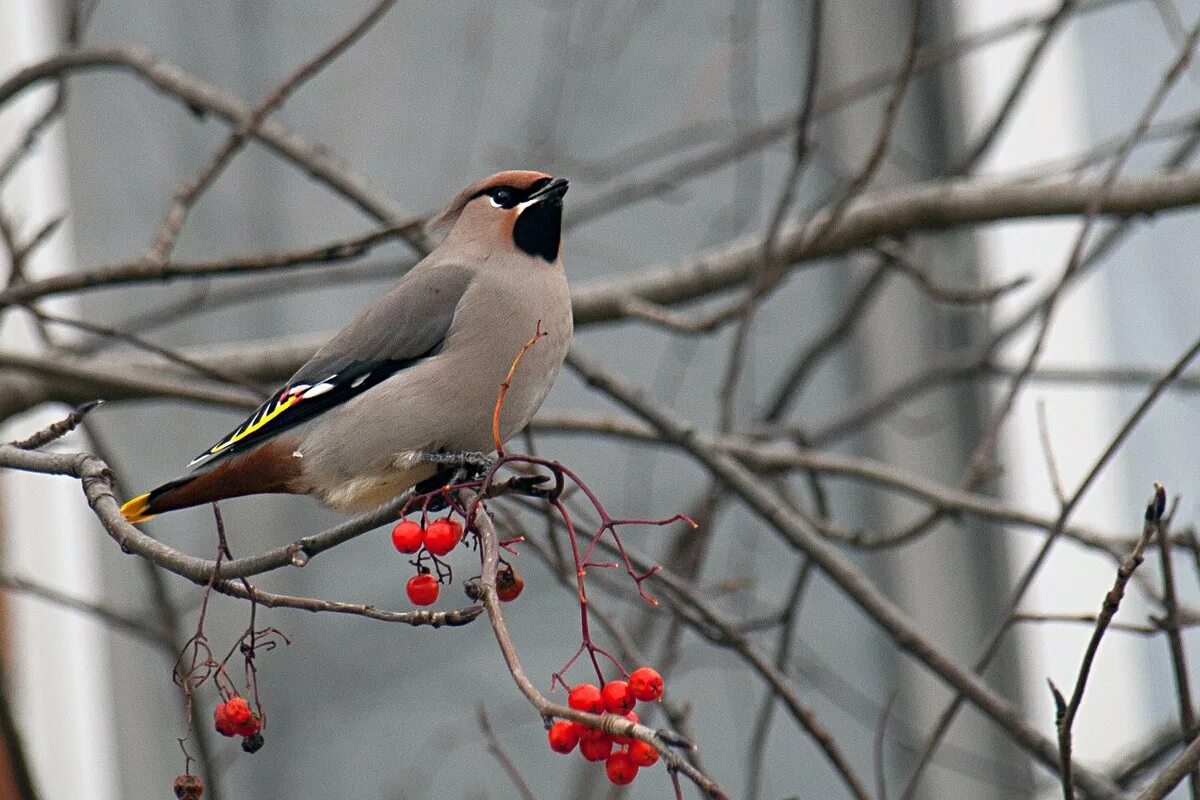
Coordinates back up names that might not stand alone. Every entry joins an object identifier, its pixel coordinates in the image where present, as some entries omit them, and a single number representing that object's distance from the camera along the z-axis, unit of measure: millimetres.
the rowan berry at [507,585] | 5775
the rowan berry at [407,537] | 5799
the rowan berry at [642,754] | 5699
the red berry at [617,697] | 5736
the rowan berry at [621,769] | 5727
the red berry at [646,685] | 5738
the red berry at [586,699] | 5747
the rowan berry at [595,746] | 5724
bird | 6011
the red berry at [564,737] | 5737
